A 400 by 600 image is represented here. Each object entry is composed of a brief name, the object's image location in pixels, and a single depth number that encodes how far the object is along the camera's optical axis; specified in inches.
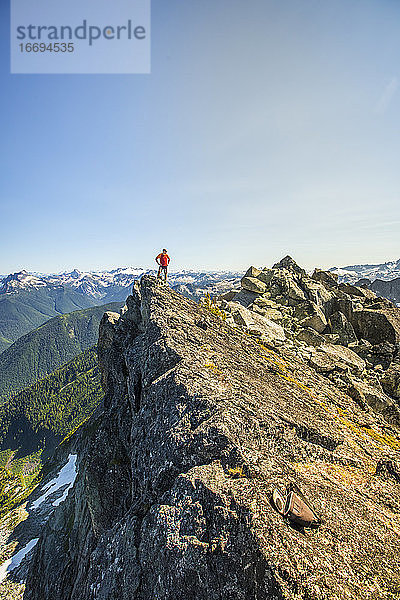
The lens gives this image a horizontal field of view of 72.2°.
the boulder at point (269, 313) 1070.4
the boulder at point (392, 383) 696.4
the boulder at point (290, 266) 1644.9
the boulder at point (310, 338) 916.0
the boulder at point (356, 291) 1675.7
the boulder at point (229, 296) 1445.9
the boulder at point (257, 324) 812.6
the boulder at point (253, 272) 1530.3
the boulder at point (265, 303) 1204.5
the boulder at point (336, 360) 700.7
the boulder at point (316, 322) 1111.6
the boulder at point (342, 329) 1071.0
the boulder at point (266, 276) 1478.8
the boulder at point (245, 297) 1307.8
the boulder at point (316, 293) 1300.0
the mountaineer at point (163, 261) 896.9
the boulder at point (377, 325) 1075.9
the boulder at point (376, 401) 574.2
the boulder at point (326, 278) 1723.7
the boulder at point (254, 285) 1378.0
